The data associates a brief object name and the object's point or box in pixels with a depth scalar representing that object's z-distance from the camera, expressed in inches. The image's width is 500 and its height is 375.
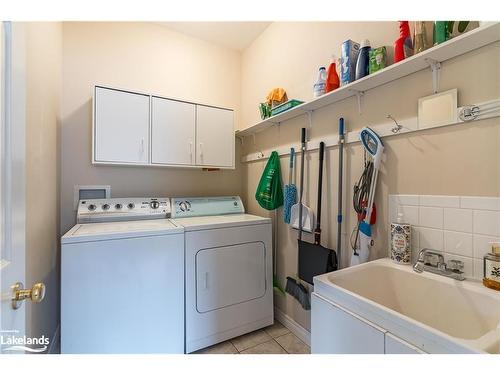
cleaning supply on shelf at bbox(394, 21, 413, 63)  47.6
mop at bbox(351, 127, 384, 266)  53.2
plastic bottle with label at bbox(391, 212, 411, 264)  48.1
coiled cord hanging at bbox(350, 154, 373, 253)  55.4
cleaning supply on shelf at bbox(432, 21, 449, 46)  41.4
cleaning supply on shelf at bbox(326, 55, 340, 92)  63.7
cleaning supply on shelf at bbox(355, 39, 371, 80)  54.6
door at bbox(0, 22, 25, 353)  24.2
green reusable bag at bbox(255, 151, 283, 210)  85.2
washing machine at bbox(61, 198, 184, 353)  56.2
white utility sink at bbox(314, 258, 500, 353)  27.7
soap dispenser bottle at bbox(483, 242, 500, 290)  36.1
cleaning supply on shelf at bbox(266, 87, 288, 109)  86.6
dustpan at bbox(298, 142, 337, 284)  63.9
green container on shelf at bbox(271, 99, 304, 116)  75.7
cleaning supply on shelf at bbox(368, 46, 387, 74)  51.6
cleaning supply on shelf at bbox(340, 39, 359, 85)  57.7
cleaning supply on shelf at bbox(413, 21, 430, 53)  45.0
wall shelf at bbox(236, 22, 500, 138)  37.1
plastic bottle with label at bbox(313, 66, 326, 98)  66.0
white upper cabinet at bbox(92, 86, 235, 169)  74.1
